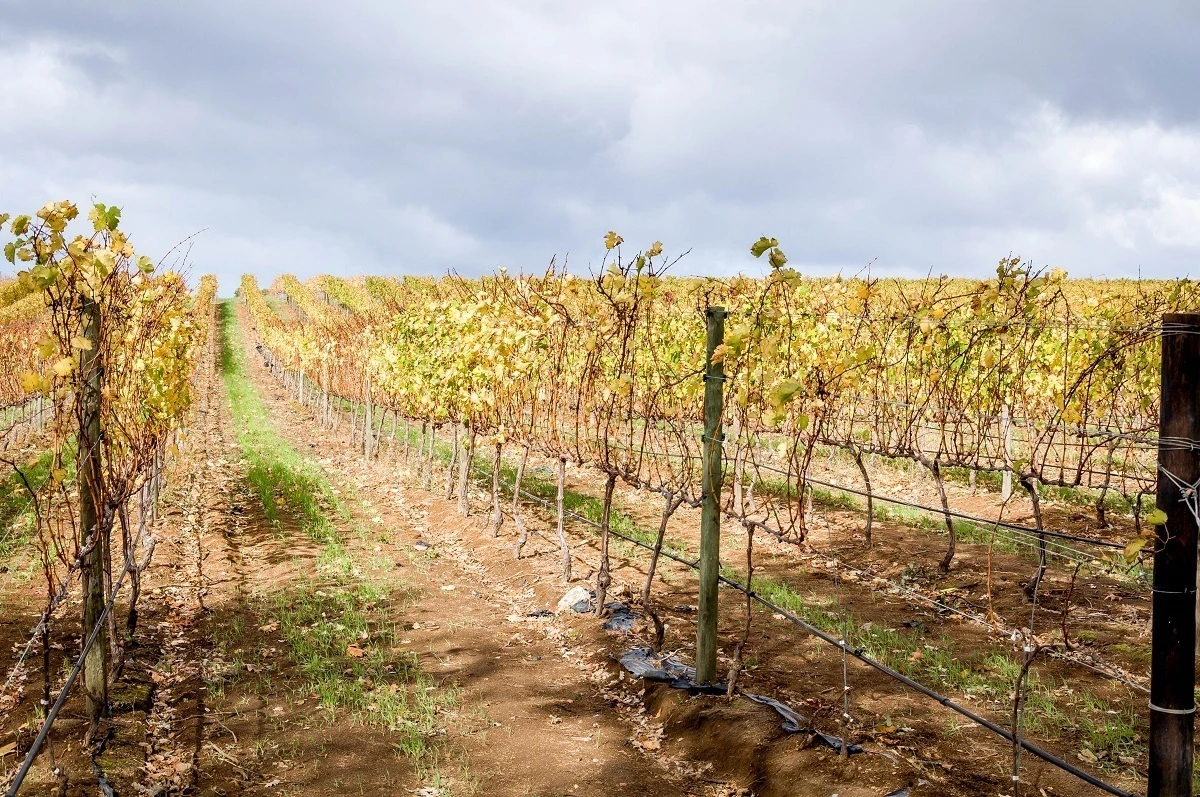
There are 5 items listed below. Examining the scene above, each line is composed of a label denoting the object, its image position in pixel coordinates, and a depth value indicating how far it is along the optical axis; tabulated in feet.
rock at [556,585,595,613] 23.68
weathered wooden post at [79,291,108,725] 15.06
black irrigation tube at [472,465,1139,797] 10.56
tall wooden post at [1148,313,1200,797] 9.59
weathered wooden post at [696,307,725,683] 16.80
